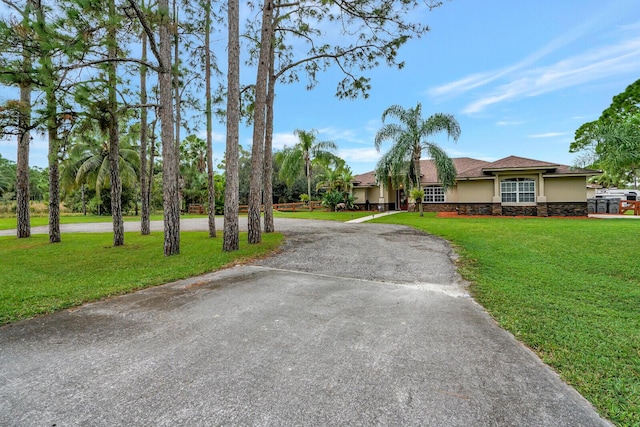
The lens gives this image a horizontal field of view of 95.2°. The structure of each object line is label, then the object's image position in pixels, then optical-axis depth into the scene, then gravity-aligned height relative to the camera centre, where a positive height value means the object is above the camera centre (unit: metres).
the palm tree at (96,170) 24.55 +3.63
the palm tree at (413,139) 18.44 +4.45
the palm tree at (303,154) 29.61 +5.71
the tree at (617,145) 14.27 +2.92
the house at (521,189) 18.58 +1.12
